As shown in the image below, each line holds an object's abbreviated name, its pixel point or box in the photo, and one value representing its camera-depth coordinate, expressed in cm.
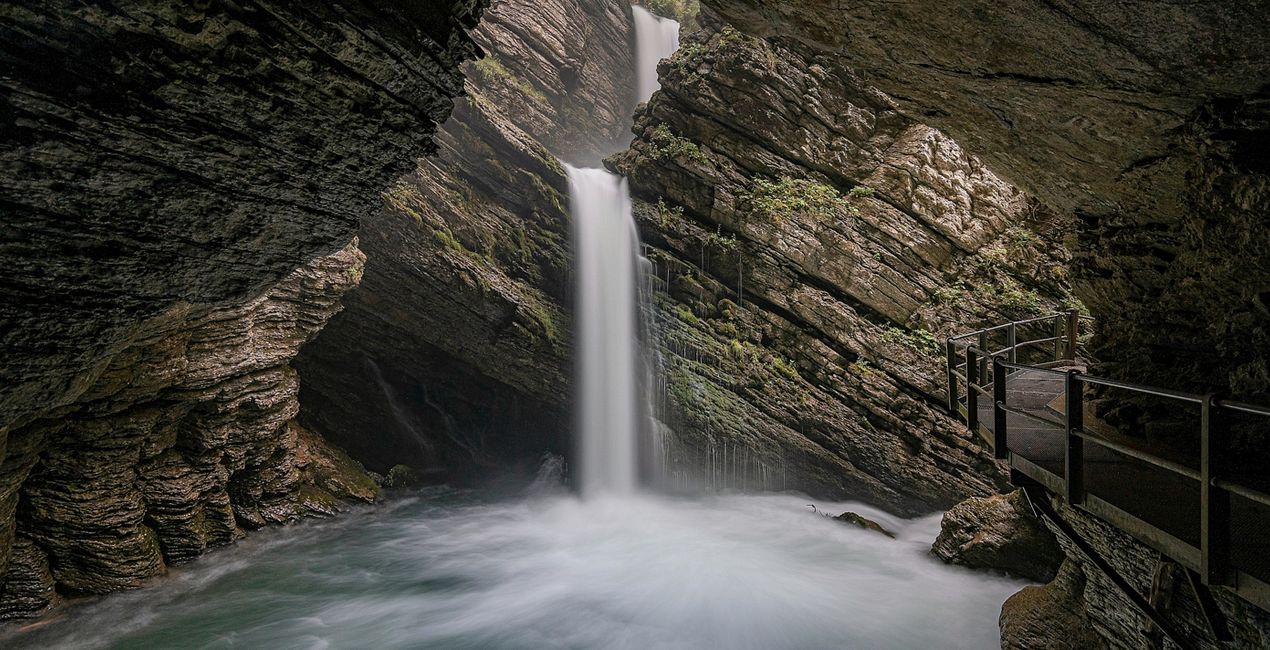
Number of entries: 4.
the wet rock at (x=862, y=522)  1090
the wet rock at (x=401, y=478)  1385
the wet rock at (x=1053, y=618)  514
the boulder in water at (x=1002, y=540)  792
